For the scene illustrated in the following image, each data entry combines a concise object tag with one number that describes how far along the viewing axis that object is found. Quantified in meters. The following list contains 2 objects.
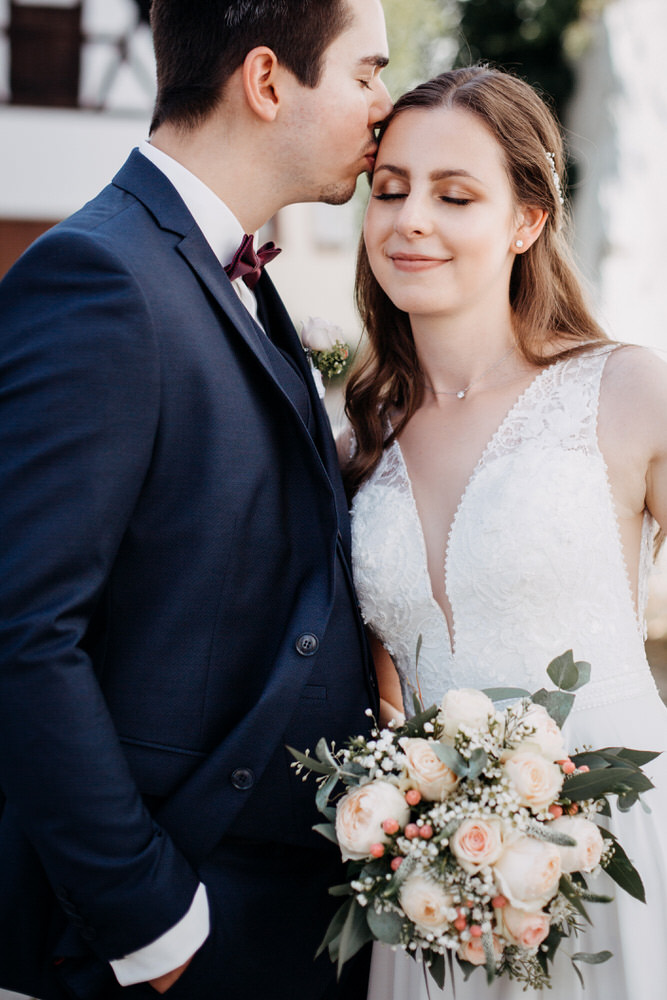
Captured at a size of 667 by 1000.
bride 2.29
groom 1.69
